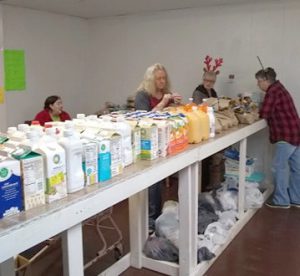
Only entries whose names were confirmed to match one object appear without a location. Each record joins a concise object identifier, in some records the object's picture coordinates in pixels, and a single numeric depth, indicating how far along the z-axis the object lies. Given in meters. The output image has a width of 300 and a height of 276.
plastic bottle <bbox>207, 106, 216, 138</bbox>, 2.56
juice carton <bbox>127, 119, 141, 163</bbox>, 1.88
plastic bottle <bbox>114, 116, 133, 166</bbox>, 1.78
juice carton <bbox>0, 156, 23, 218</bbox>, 1.23
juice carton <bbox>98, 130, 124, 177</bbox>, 1.68
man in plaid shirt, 3.69
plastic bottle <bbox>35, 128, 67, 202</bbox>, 1.37
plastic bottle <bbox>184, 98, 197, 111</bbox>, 2.47
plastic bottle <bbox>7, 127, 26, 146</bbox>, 1.51
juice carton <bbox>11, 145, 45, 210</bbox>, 1.30
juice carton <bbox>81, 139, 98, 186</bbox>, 1.53
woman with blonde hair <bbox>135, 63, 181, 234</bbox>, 3.05
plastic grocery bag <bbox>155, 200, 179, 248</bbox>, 2.67
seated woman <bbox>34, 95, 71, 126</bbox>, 3.97
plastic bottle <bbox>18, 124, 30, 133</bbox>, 1.72
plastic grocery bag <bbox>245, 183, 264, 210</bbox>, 3.57
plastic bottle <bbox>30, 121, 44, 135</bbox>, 1.64
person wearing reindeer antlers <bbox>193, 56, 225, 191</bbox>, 4.13
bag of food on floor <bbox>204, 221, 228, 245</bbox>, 2.75
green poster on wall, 4.34
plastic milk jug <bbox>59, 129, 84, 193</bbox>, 1.44
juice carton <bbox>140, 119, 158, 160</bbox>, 1.92
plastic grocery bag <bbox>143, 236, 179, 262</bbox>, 2.60
